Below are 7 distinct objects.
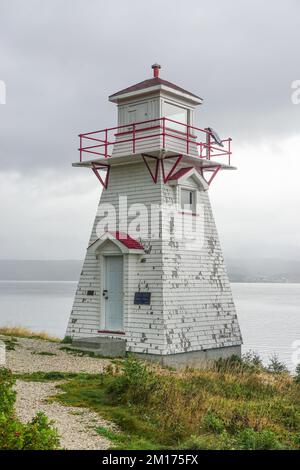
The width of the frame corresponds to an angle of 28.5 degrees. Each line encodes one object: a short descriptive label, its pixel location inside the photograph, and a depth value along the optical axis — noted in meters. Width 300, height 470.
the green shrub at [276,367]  20.86
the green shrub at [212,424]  10.00
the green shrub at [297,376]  17.69
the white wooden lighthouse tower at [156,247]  18.52
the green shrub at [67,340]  20.34
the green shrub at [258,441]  8.72
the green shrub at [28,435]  6.97
